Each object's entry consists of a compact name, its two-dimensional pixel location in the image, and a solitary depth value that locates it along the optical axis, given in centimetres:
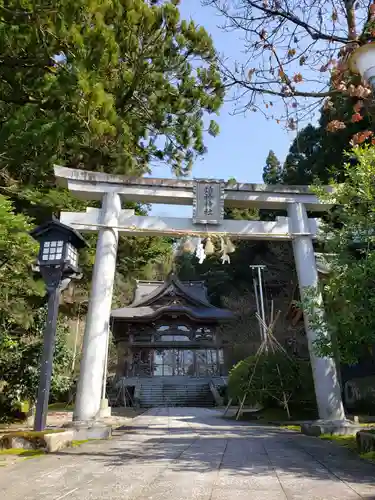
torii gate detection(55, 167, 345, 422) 752
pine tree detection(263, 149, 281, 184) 3541
